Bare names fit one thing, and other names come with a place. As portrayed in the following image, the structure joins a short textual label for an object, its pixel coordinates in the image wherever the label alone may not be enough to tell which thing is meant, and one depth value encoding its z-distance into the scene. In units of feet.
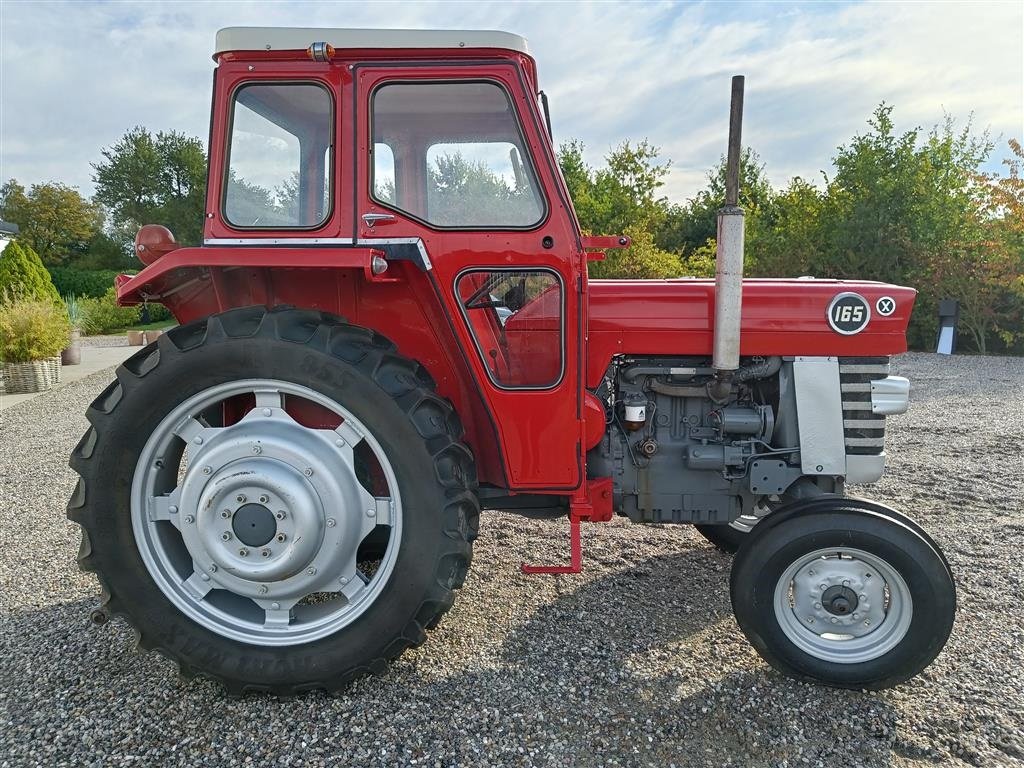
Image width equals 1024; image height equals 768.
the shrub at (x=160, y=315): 70.64
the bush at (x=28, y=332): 29.50
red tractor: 7.56
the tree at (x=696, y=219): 73.26
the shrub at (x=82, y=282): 78.28
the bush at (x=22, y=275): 38.68
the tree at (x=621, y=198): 48.65
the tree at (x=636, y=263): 41.73
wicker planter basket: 29.91
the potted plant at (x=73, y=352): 38.55
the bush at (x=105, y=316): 63.52
